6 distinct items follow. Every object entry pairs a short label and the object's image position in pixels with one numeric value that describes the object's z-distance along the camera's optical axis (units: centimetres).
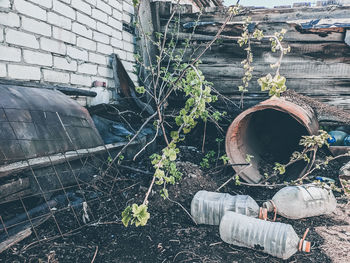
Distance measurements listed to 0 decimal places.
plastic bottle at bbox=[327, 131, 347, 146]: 393
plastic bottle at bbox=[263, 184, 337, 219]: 261
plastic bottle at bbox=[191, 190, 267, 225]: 246
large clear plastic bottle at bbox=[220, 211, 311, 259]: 203
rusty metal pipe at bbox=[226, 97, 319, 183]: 313
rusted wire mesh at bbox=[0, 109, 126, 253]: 204
